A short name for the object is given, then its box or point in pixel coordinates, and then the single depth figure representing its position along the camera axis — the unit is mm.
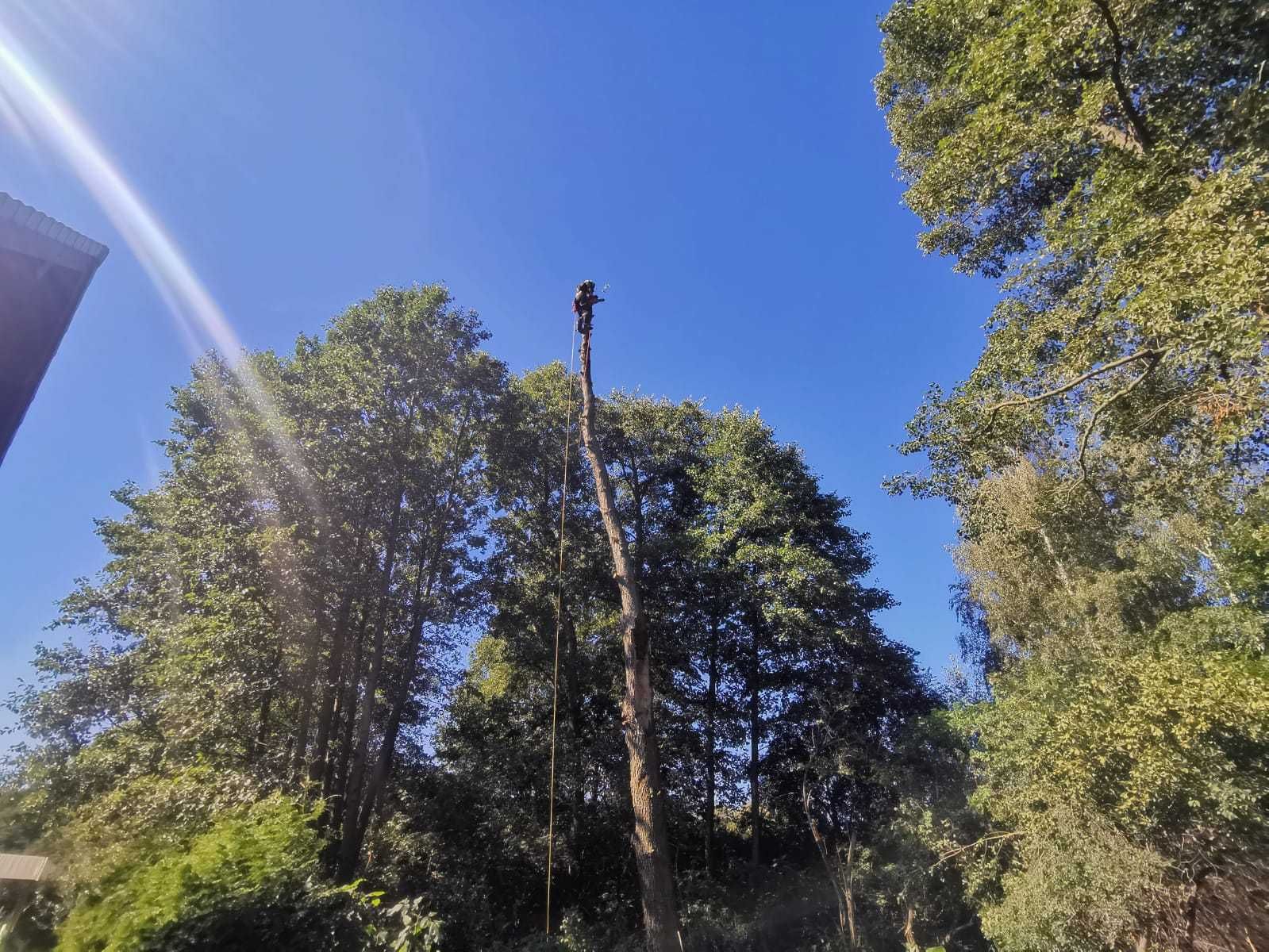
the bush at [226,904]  3822
